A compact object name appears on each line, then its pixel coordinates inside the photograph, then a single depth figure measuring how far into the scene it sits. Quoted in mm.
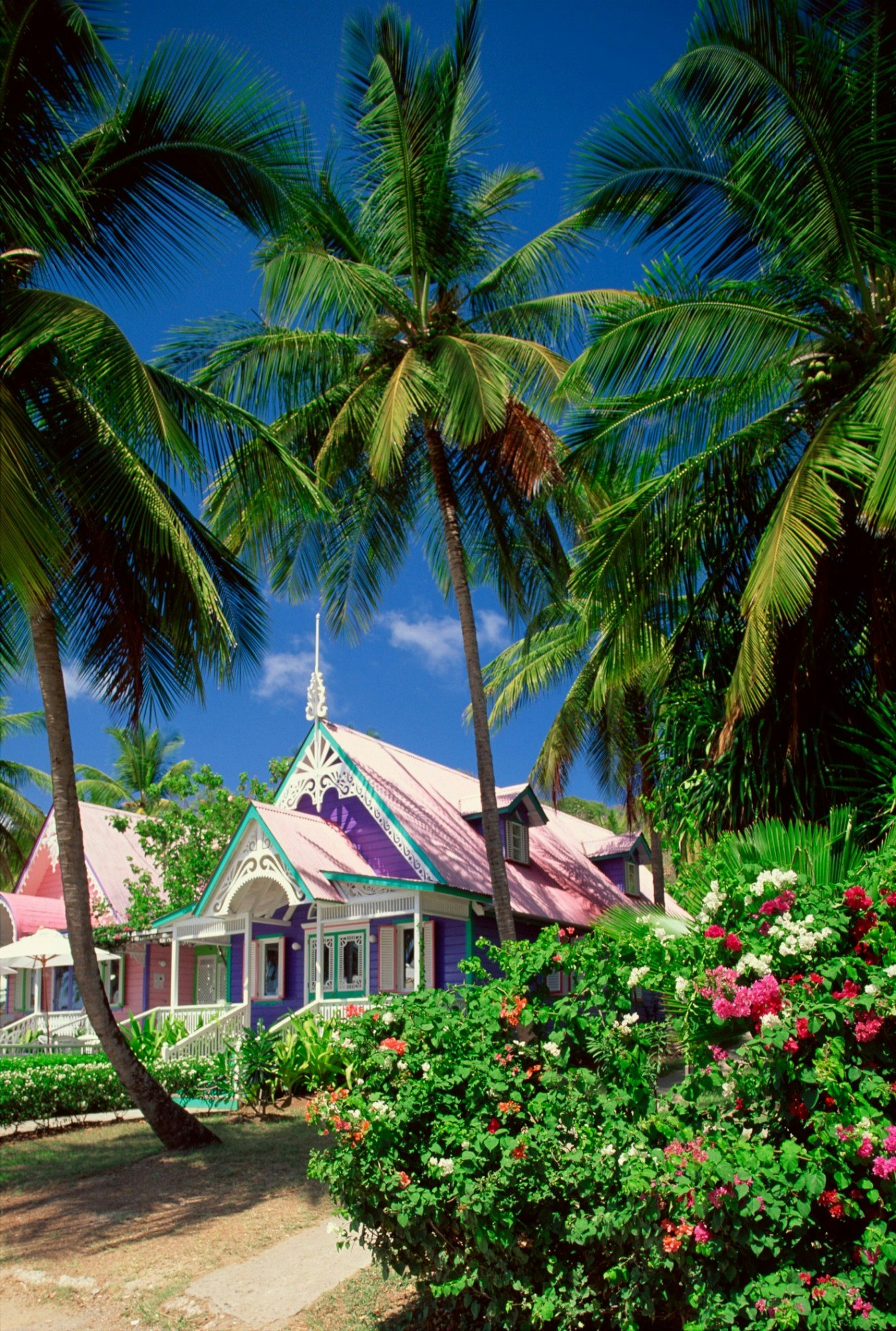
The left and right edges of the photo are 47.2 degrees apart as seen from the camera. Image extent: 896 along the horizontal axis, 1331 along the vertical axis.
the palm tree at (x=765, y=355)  9125
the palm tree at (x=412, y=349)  14547
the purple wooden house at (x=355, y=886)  19375
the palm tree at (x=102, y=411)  8828
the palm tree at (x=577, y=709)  21766
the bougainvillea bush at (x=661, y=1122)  4320
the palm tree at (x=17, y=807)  34688
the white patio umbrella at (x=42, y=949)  20672
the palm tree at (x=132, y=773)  42938
